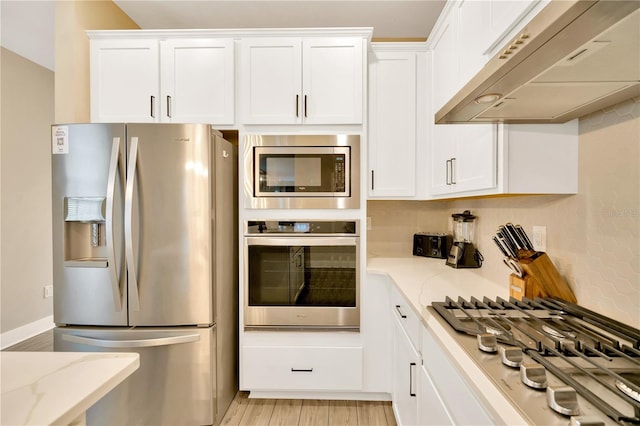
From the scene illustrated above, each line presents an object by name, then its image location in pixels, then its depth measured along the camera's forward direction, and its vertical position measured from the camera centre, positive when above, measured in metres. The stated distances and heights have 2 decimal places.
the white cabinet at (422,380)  0.89 -0.62
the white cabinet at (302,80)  2.04 +0.82
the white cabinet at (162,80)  2.07 +0.83
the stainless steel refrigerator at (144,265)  1.75 -0.31
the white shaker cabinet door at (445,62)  1.69 +0.84
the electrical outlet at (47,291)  3.45 -0.91
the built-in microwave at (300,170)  2.04 +0.24
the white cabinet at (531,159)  1.28 +0.20
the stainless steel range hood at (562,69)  0.63 +0.36
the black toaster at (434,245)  2.44 -0.28
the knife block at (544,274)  1.38 -0.28
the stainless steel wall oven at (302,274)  2.04 -0.42
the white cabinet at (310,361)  2.05 -0.98
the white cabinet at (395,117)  2.19 +0.62
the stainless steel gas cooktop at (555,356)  0.65 -0.39
